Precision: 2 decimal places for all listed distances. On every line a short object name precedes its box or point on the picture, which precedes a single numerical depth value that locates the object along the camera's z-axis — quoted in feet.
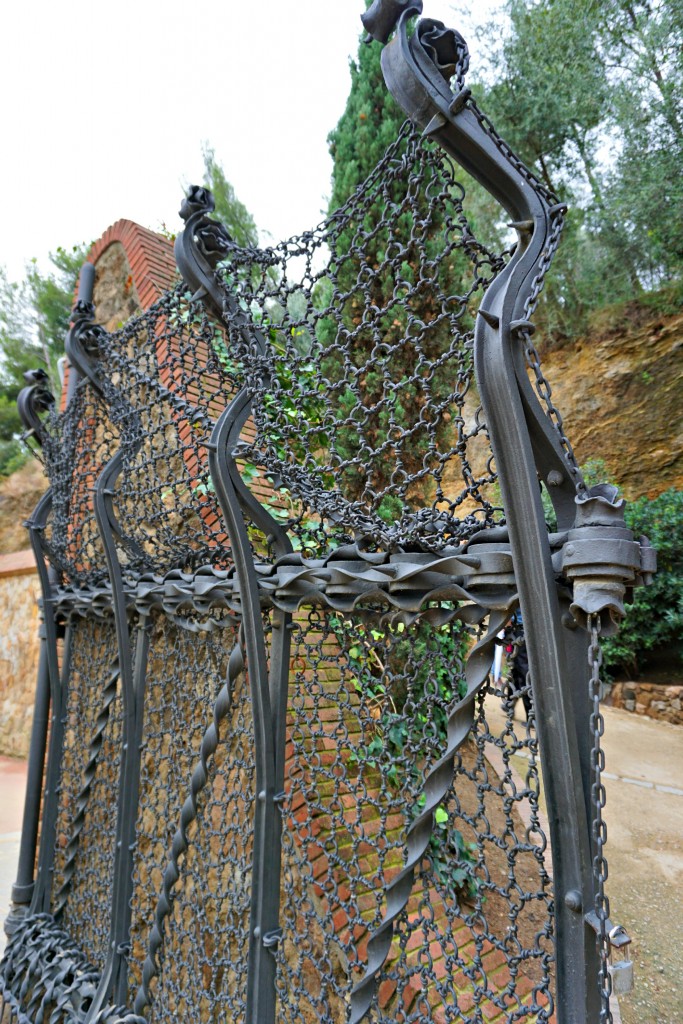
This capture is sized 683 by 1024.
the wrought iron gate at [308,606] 3.40
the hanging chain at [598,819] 3.12
